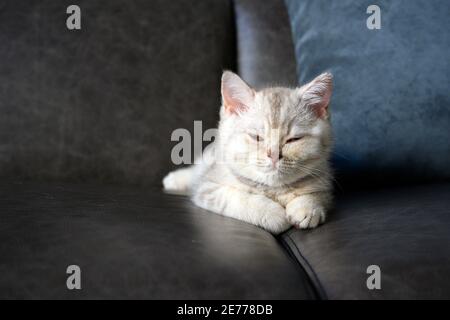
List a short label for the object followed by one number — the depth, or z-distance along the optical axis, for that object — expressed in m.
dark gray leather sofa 0.49
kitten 0.61
